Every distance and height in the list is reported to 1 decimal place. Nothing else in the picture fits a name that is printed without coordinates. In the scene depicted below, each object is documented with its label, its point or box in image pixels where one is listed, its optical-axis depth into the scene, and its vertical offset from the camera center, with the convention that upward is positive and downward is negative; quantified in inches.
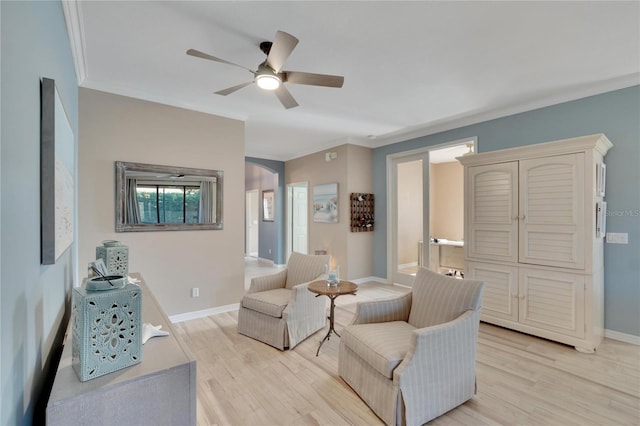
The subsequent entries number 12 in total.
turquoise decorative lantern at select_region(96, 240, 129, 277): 84.4 -12.8
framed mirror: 126.9 +6.5
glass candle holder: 114.9 -26.8
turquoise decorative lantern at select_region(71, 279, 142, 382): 38.8 -16.1
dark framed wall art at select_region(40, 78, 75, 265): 47.1 +6.5
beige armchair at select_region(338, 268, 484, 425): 70.6 -35.5
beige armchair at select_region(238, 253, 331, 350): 113.7 -37.9
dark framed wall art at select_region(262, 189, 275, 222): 291.7 +5.7
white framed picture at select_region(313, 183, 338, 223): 221.6 +6.6
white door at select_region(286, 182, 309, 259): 278.4 -6.0
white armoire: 111.3 -10.7
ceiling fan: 76.4 +40.8
